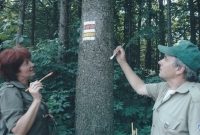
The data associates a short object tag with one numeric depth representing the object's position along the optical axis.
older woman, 2.19
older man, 2.18
